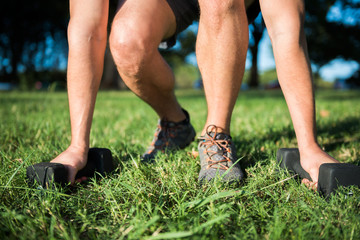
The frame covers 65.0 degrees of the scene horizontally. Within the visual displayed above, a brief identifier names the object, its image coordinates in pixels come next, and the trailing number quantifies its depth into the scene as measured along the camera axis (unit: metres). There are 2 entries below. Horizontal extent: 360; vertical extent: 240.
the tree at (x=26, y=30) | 18.77
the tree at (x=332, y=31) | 15.88
